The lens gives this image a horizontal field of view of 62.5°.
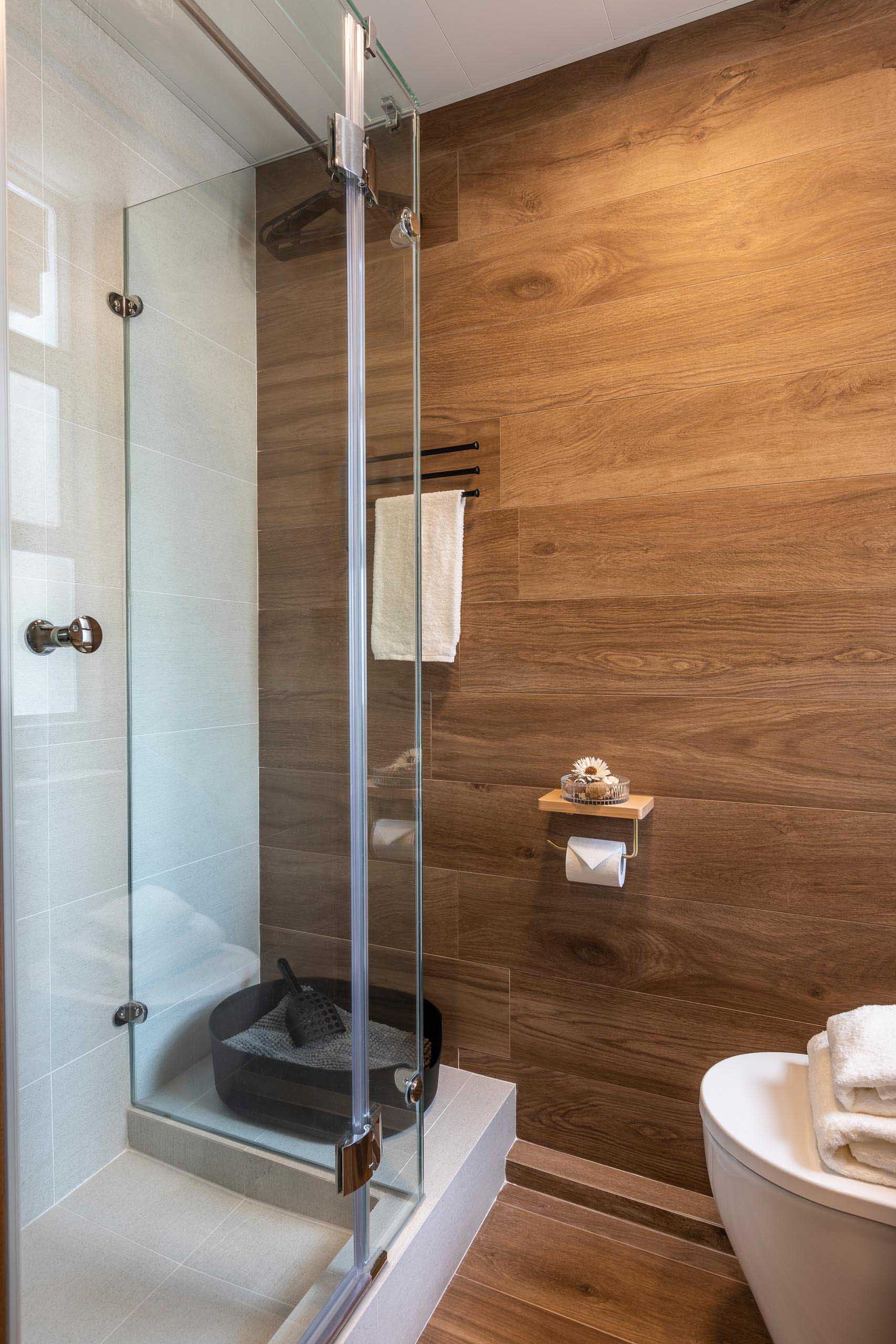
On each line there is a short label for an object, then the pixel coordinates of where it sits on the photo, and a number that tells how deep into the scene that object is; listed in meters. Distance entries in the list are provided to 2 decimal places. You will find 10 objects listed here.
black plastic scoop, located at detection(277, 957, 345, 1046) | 1.10
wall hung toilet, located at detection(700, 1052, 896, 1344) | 1.01
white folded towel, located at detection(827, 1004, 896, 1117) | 1.07
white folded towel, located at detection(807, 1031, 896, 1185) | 1.03
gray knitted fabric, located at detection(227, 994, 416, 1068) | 1.05
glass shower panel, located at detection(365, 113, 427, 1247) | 1.22
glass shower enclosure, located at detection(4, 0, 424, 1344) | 1.00
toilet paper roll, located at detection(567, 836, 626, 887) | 1.54
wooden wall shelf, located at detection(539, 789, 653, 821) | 1.51
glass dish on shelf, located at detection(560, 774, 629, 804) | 1.54
